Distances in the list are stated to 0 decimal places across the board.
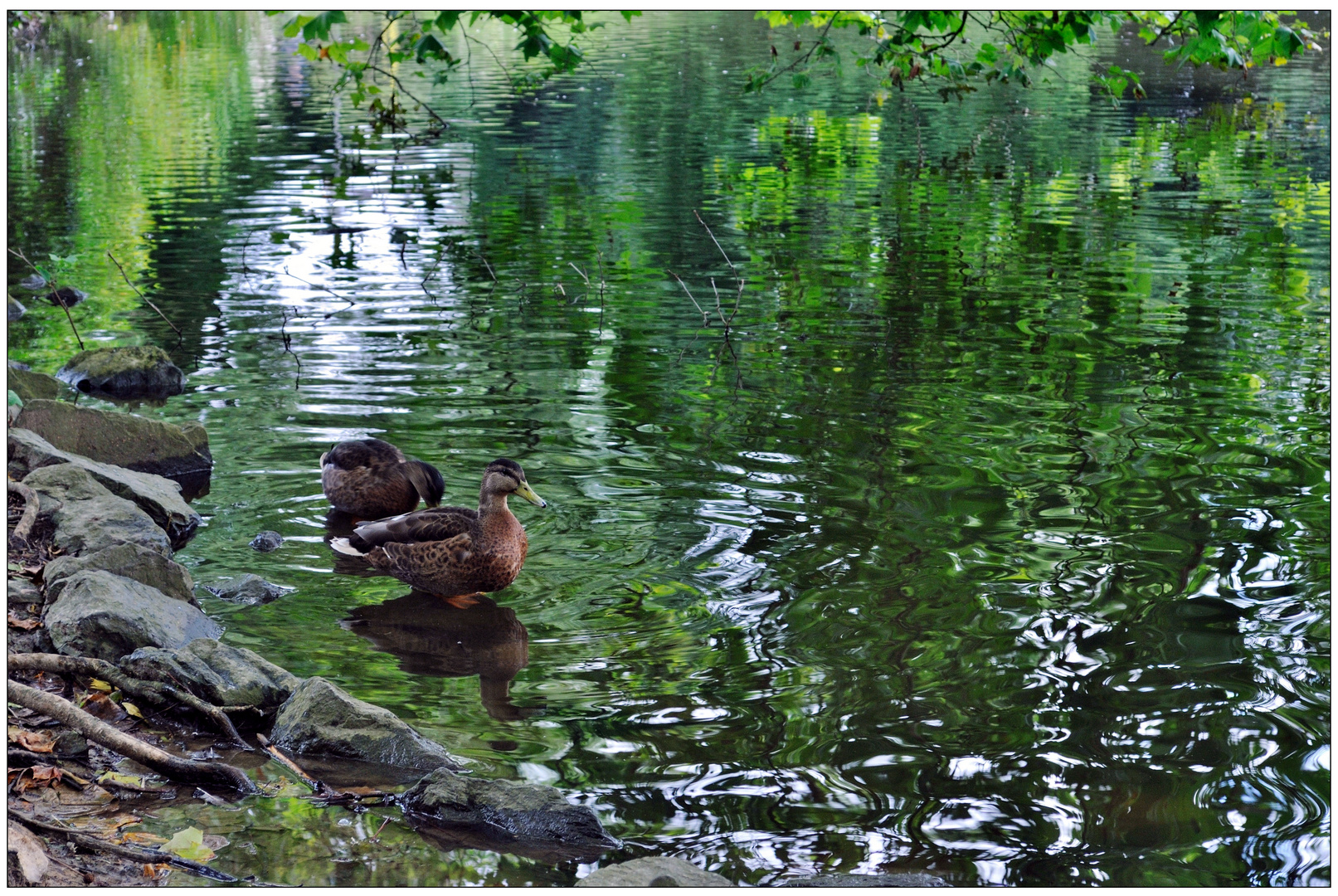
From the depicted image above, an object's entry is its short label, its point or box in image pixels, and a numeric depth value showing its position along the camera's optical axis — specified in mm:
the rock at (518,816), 4812
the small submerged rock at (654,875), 4305
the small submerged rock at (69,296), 15055
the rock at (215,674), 5730
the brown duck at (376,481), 8445
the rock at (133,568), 6746
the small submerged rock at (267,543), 8023
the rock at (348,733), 5410
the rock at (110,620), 6020
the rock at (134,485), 8305
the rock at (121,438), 9484
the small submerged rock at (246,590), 7180
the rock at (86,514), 7480
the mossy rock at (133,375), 11688
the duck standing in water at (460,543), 7234
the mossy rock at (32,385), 10570
